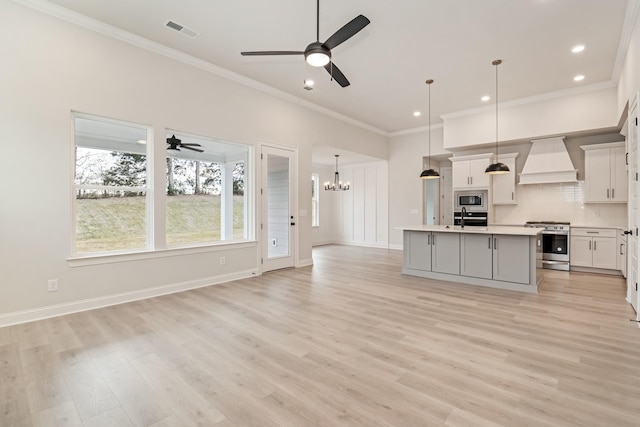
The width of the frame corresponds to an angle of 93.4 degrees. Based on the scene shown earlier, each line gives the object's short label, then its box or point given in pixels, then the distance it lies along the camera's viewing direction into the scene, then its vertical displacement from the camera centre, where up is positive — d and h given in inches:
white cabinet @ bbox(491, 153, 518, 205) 277.3 +25.5
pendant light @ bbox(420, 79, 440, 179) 225.9 +28.9
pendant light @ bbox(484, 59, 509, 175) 215.9 +31.3
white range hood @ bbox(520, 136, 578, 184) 248.8 +40.3
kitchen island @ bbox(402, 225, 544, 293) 181.0 -29.1
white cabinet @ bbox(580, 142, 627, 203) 225.9 +29.7
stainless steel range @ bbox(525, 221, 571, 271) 239.5 -26.9
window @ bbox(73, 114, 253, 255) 155.3 +13.3
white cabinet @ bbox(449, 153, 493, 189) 285.4 +40.1
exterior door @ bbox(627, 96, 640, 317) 141.6 +1.9
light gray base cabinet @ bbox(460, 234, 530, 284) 182.2 -28.7
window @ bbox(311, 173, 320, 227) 416.8 +13.9
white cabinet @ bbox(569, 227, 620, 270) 224.7 -28.0
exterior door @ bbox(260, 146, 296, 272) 232.1 +2.5
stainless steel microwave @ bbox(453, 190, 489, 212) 288.7 +11.5
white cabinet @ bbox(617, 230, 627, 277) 209.8 -29.8
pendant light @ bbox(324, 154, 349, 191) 384.2 +33.3
